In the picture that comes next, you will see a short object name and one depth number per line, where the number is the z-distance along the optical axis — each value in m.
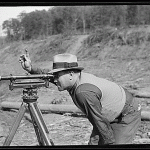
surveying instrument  2.46
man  2.39
